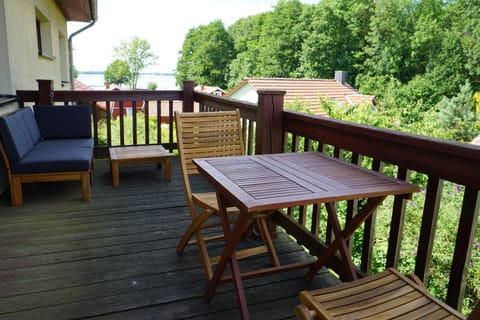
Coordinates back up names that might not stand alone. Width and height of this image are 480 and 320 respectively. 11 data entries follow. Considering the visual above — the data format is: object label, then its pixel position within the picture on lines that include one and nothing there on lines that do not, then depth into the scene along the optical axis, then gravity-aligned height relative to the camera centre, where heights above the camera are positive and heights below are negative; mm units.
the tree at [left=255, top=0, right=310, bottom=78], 36375 +3413
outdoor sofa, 3168 -758
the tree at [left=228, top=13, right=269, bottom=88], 40906 +3289
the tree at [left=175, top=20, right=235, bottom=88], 45812 +2236
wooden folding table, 1513 -461
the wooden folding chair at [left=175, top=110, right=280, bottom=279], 2285 -494
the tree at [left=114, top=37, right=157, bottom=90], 47062 +2077
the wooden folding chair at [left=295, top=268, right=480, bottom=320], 1273 -767
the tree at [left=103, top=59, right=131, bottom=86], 46875 -77
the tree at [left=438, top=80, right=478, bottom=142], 19938 -1710
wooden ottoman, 3963 -896
